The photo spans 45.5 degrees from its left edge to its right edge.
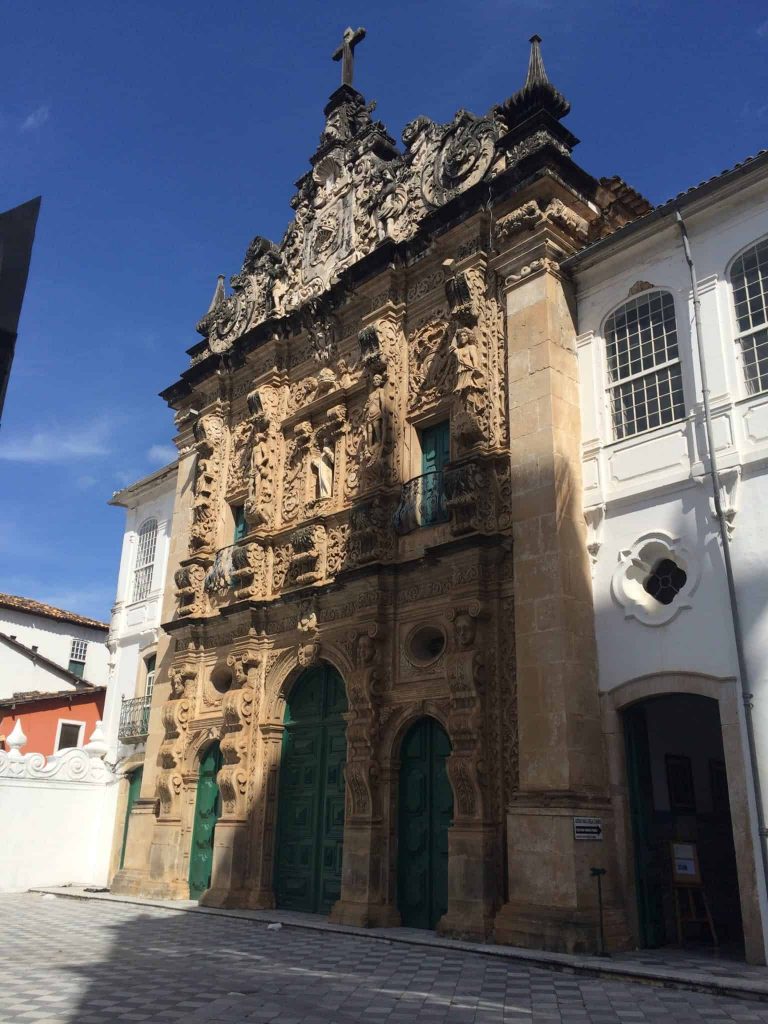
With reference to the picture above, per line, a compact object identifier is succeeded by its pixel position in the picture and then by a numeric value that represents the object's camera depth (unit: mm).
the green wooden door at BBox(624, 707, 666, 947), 11008
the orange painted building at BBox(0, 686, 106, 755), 26328
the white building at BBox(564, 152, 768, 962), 10539
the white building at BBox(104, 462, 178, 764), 21484
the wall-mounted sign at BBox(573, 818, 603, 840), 10688
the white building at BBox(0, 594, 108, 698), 30219
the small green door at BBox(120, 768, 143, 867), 20719
